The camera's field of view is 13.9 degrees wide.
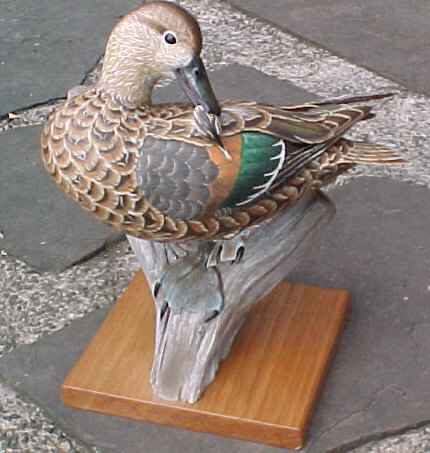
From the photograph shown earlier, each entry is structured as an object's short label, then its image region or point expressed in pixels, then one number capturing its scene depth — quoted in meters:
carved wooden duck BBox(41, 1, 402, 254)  1.14
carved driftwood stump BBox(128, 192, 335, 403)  1.25
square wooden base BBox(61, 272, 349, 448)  1.25
